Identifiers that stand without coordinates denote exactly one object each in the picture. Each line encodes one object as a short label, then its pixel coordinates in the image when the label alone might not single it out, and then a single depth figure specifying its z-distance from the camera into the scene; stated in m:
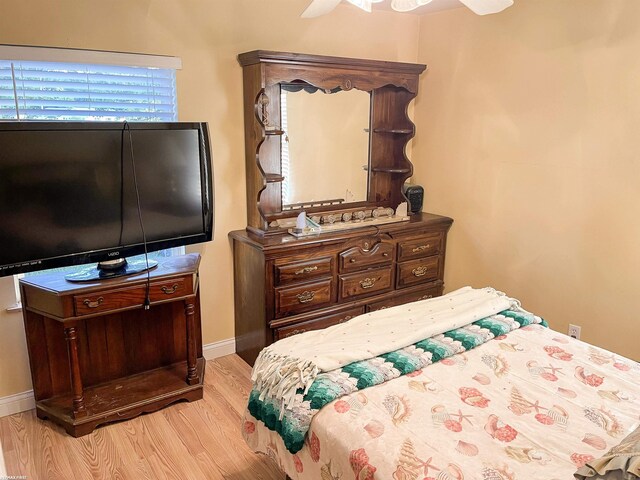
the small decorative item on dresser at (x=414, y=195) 3.83
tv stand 2.40
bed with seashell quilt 1.45
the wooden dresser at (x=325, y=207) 3.00
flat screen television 2.24
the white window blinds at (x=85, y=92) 2.46
